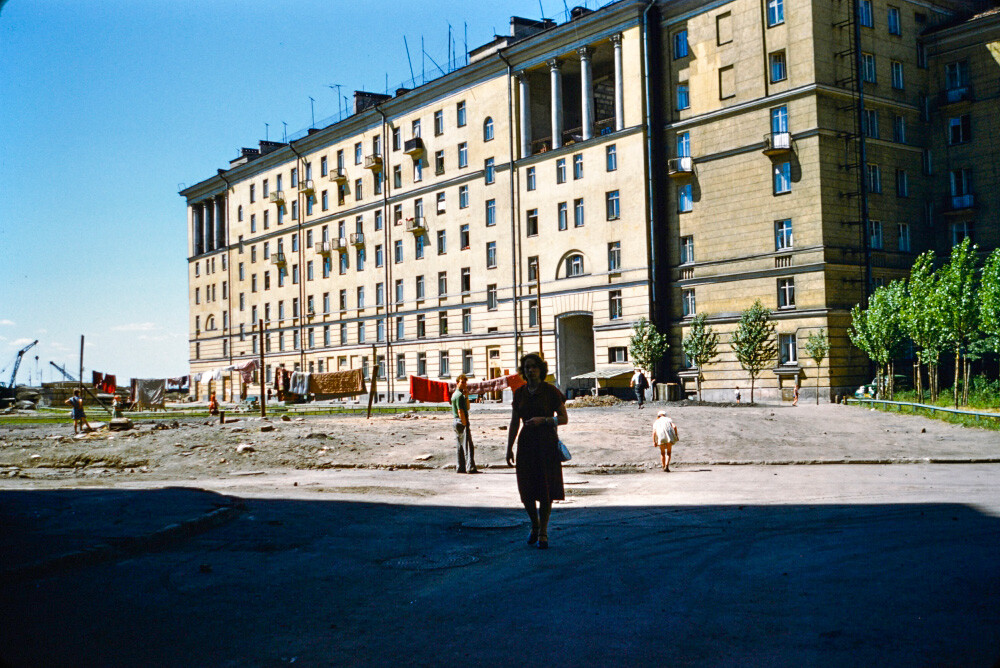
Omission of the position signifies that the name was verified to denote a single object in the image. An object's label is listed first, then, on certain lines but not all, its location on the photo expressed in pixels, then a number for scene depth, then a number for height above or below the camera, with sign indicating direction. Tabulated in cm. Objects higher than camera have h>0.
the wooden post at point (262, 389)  4024 -64
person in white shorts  1898 -149
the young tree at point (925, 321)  3606 +155
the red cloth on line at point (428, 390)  3531 -77
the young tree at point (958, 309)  3416 +187
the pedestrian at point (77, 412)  3353 -122
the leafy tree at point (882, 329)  4122 +145
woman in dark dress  941 -79
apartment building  4634 +1093
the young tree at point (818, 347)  4397 +72
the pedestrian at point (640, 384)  4519 -93
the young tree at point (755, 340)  4566 +118
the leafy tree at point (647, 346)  4922 +106
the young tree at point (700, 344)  4816 +109
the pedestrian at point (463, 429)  1892 -127
